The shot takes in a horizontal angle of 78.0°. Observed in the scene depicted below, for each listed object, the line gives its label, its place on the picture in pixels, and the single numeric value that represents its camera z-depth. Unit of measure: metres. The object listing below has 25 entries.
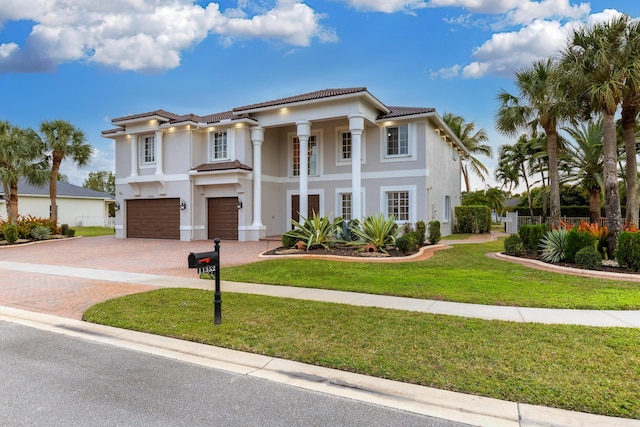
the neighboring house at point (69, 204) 36.59
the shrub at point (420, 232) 16.44
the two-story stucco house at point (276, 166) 19.33
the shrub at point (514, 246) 13.91
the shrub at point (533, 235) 13.62
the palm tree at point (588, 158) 24.12
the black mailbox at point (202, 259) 5.77
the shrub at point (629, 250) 10.06
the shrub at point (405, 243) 14.34
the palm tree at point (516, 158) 35.30
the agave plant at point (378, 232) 14.64
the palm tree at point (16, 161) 23.16
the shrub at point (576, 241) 11.34
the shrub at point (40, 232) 23.12
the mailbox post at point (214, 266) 5.87
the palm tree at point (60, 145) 25.41
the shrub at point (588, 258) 10.53
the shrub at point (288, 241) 15.88
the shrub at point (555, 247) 12.02
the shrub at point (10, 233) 21.25
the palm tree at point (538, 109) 14.85
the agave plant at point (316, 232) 15.41
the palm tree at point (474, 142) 40.47
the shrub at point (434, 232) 18.27
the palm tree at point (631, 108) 11.99
